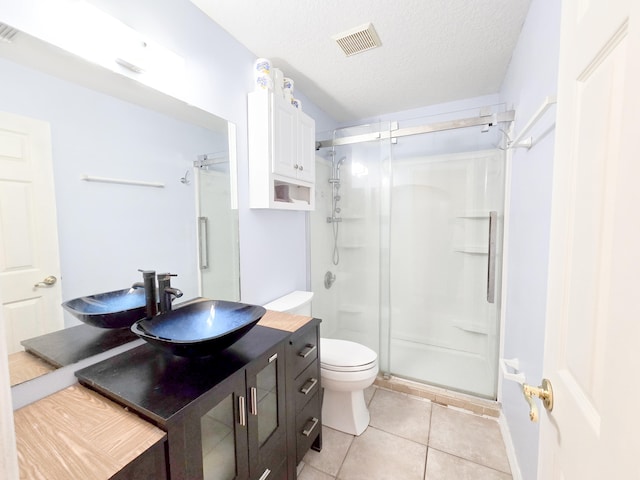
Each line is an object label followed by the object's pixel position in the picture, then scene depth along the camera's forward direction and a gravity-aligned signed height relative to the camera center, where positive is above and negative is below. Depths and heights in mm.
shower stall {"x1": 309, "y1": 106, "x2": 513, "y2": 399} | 2348 -207
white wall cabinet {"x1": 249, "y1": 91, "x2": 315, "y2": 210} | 1666 +495
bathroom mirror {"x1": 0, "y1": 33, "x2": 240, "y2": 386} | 898 +234
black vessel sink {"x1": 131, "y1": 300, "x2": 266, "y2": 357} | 912 -415
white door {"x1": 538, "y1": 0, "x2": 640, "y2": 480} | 362 -50
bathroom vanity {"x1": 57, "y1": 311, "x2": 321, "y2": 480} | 778 -602
